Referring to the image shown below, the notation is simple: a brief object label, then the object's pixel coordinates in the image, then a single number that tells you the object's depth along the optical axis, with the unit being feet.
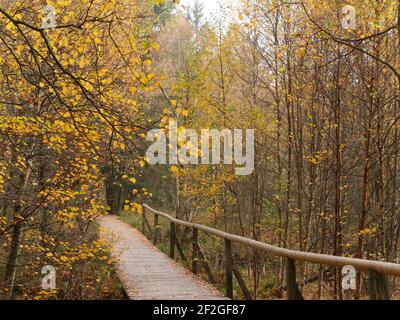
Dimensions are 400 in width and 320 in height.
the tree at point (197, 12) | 148.92
